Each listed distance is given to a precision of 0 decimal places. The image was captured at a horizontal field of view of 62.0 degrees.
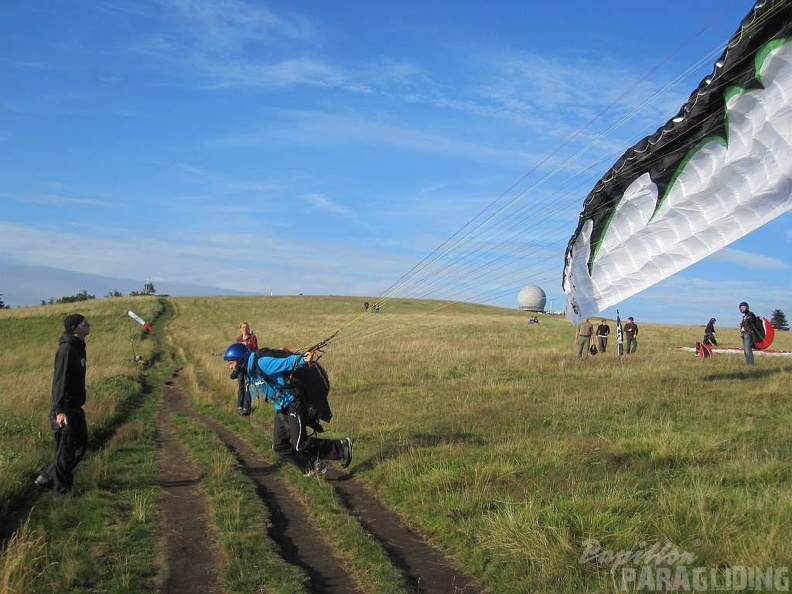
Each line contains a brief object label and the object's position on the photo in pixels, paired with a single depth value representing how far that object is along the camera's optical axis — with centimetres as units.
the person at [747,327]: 1736
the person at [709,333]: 2475
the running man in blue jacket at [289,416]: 817
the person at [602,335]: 2672
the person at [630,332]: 2580
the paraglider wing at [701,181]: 695
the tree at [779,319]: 8021
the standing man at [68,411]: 714
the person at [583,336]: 2244
